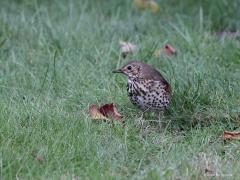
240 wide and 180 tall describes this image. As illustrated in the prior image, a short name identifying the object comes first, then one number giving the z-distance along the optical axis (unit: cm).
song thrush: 1189
